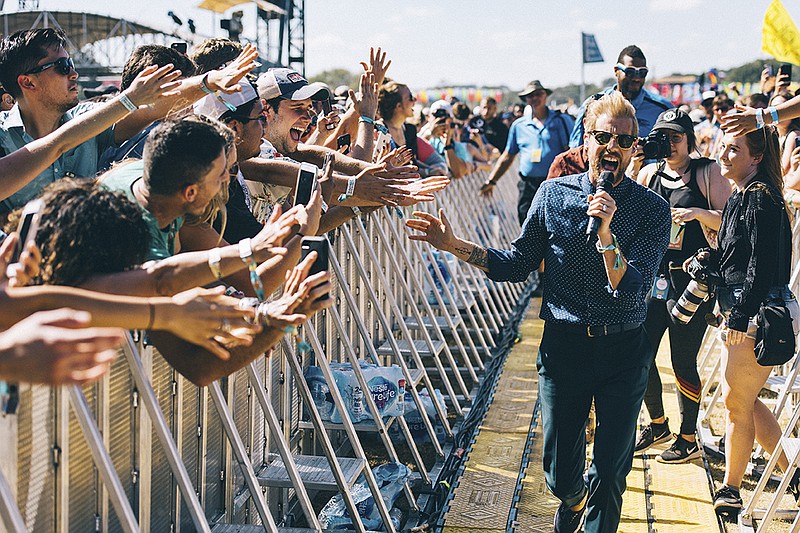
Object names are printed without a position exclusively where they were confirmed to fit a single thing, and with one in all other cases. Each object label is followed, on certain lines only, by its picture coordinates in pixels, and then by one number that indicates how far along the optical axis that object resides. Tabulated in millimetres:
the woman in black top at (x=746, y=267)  4980
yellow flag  7465
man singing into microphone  4203
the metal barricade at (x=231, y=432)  2975
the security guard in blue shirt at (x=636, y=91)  7637
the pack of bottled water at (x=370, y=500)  4848
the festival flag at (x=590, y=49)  24953
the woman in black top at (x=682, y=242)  5730
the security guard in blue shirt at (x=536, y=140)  10133
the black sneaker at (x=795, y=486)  5535
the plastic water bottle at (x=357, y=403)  5410
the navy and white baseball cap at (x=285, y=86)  4844
